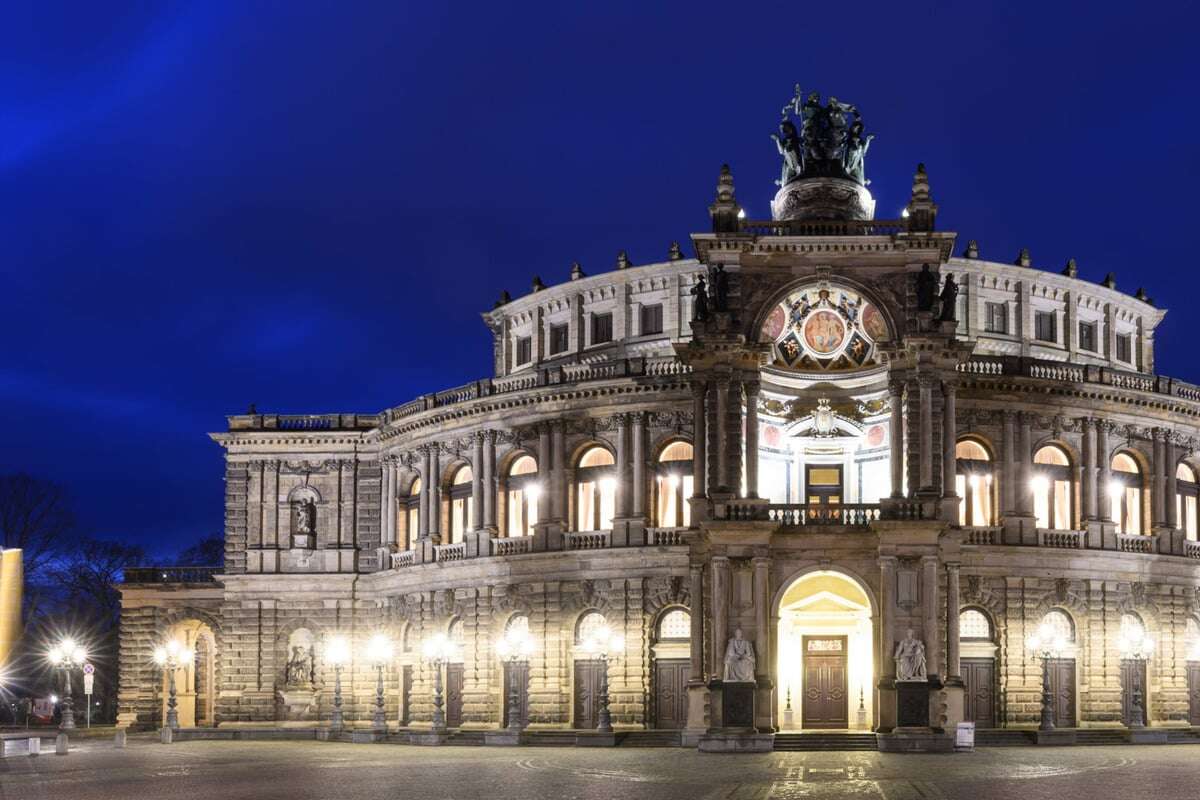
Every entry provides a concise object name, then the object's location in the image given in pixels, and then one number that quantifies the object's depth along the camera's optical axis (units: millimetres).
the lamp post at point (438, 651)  77312
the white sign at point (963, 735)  59812
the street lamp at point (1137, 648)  71875
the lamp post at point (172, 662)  78062
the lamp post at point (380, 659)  72438
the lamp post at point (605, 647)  71812
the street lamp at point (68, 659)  74562
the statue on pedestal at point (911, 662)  60156
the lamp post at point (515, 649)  74375
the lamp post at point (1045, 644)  70188
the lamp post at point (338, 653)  80019
